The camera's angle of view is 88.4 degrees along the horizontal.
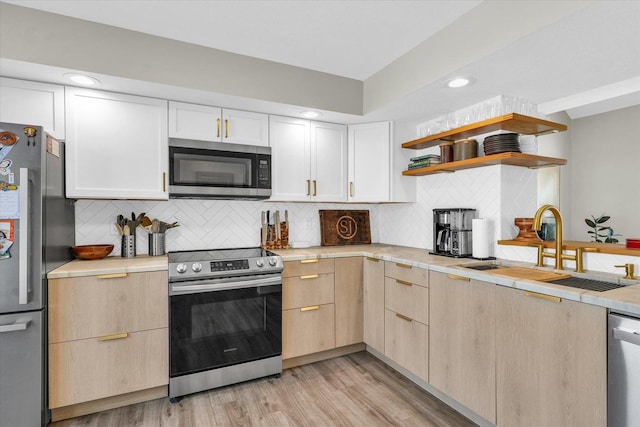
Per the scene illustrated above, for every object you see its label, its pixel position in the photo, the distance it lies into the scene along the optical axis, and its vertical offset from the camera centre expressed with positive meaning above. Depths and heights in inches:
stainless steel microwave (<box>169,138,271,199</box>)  98.6 +13.6
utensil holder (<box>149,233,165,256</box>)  103.1 -9.6
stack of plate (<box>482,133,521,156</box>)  88.7 +19.0
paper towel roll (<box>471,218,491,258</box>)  95.8 -7.1
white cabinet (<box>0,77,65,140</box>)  79.7 +27.2
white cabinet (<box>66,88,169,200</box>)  87.3 +18.8
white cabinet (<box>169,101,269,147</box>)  99.1 +28.2
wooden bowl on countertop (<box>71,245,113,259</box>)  91.0 -10.6
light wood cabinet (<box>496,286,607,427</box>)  53.8 -27.0
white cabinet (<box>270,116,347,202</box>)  114.3 +19.4
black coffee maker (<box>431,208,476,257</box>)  101.2 -5.9
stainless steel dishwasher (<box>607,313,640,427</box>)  49.3 -24.3
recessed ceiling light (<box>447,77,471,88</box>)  83.6 +33.8
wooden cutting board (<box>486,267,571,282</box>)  69.2 -13.5
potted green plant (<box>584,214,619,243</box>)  123.9 -6.0
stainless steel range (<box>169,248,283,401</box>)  87.6 -30.0
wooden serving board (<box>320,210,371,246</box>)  133.6 -6.1
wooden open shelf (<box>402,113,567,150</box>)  85.9 +24.1
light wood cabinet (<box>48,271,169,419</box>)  76.8 -30.5
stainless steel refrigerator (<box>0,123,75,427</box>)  69.2 -13.0
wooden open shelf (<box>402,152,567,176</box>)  87.9 +14.7
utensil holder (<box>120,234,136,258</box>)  98.4 -10.1
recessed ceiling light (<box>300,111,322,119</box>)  111.4 +34.2
